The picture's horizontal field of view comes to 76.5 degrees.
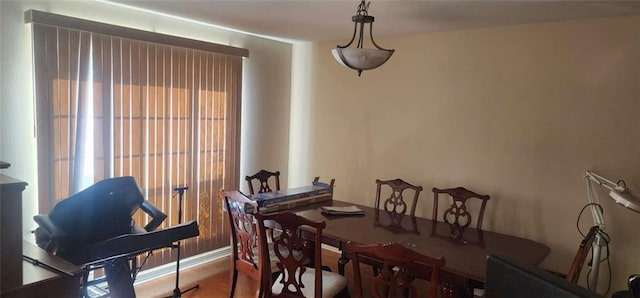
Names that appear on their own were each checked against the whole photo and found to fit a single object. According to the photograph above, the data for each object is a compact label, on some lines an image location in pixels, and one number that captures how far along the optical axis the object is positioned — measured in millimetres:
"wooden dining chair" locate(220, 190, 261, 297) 2596
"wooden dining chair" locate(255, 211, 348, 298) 2246
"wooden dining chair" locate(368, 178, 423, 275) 2756
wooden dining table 2051
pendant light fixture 2256
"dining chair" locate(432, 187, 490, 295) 2807
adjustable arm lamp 2250
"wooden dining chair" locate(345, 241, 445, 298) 1726
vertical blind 2721
